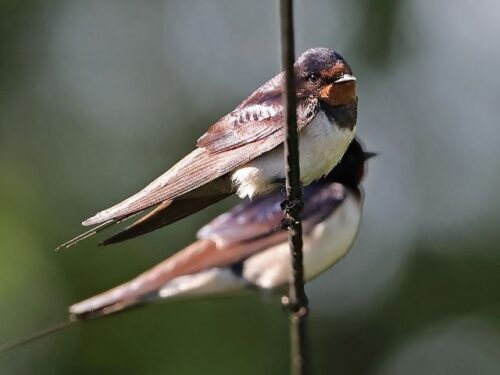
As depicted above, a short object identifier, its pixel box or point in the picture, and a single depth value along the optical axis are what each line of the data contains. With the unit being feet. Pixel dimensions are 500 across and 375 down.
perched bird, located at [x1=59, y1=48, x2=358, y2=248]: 18.37
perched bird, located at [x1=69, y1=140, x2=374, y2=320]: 28.91
